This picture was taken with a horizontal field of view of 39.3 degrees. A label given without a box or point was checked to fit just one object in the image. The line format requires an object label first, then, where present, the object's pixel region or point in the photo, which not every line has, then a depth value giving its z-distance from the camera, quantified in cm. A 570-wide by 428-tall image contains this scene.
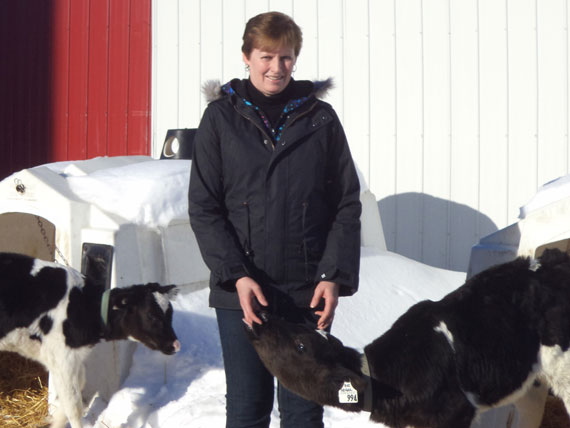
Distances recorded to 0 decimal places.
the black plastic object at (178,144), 654
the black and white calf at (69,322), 462
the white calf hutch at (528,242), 398
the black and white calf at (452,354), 278
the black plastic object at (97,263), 489
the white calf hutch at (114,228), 493
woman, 278
